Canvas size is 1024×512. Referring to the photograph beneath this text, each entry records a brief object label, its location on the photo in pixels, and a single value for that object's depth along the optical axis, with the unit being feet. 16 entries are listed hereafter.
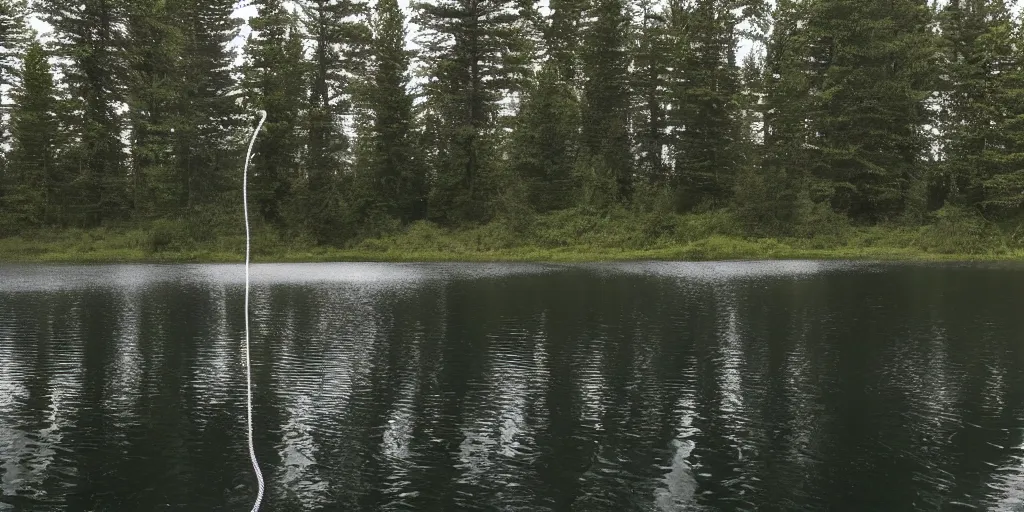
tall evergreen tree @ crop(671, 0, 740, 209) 214.28
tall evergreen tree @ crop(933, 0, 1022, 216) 196.75
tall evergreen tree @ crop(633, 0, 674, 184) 220.84
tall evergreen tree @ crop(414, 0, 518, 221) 214.48
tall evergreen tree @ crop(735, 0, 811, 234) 200.54
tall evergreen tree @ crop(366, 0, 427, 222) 217.56
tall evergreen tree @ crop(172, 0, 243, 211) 222.07
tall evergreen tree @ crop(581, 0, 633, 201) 217.97
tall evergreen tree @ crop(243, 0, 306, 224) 218.18
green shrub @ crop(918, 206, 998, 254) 183.11
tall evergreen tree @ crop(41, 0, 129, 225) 222.28
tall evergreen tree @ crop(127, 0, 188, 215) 222.89
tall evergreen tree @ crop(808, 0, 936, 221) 206.39
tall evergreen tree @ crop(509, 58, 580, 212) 217.36
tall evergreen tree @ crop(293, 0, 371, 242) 212.23
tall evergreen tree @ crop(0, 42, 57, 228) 218.38
